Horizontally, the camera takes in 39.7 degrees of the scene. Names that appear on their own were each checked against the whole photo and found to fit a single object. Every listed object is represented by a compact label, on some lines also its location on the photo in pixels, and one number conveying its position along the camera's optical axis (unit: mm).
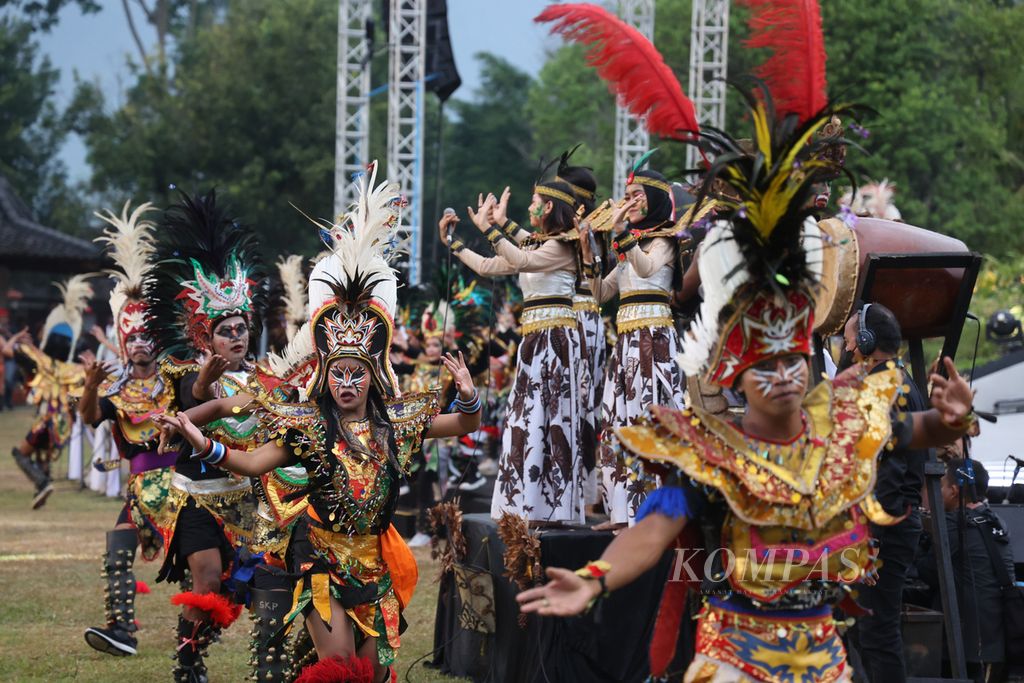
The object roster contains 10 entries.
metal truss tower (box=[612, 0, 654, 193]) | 24531
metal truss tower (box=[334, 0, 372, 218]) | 23672
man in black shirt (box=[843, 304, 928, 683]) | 6816
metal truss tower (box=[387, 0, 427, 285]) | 23516
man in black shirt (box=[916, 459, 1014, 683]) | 7781
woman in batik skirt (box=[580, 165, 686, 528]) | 7820
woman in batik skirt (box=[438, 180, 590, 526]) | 8031
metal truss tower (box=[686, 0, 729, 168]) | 24266
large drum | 7109
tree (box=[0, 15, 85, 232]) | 52594
